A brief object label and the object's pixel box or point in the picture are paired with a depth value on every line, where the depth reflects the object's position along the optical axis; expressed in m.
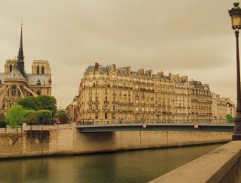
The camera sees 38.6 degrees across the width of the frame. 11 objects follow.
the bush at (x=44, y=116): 75.06
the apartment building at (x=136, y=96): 87.56
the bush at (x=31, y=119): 72.08
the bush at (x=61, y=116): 119.72
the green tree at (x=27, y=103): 99.44
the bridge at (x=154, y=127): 43.69
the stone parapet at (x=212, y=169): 4.43
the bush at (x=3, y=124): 70.63
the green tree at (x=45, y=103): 101.44
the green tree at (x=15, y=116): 69.94
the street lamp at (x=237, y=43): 14.02
